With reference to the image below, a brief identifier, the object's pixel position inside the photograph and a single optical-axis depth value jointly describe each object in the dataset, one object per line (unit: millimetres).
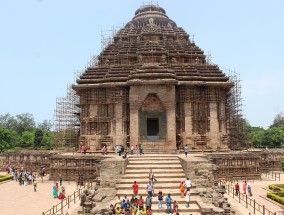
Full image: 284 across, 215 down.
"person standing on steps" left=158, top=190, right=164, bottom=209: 13922
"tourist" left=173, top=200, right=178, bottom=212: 13578
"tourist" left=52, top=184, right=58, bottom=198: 18344
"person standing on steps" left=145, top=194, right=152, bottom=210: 13525
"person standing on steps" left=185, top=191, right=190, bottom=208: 14341
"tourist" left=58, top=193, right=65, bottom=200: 17605
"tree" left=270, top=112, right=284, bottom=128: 83950
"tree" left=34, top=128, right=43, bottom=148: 59947
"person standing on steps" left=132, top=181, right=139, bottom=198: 15166
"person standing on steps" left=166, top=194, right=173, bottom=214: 13591
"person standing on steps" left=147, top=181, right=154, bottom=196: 15078
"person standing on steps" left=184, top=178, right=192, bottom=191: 14787
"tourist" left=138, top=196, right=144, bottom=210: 13407
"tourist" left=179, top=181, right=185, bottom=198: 15320
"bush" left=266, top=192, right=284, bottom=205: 16631
